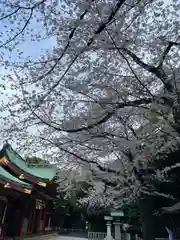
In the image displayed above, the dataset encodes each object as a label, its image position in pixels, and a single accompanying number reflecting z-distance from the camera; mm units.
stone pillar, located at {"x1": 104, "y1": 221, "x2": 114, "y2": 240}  10259
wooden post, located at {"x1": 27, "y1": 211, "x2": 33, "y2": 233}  12019
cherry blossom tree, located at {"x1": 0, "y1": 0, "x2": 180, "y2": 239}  2668
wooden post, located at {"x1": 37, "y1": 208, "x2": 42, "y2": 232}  13661
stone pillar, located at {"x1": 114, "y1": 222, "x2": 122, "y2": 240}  10623
